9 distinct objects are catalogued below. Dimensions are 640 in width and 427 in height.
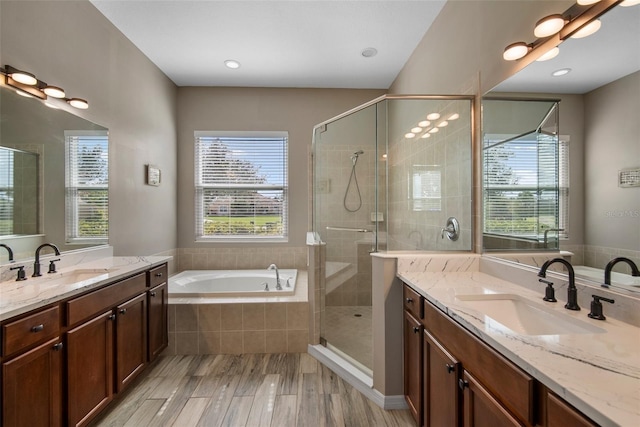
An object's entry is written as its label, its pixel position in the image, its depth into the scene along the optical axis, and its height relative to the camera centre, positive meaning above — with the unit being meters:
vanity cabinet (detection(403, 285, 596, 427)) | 0.74 -0.58
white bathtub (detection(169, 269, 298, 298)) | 3.14 -0.76
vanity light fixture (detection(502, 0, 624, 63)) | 1.08 +0.79
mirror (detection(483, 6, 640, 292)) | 0.99 +0.28
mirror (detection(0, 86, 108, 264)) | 1.60 +0.25
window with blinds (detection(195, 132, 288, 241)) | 3.66 +0.35
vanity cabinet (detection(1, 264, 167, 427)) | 1.15 -0.71
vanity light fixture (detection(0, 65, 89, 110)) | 1.60 +0.78
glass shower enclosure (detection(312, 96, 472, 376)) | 2.04 +0.17
